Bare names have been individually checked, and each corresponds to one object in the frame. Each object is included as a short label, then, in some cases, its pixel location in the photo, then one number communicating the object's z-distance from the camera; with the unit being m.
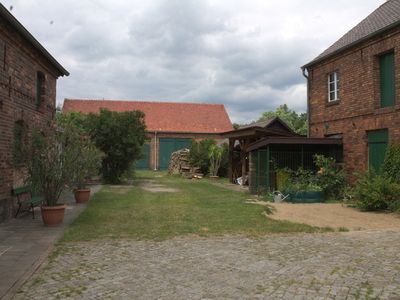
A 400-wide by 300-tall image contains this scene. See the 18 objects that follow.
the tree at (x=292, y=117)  53.45
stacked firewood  30.80
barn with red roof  43.66
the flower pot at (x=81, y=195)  14.76
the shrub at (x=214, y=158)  29.63
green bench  11.26
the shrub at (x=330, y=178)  16.06
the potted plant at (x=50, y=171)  10.09
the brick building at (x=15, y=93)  10.57
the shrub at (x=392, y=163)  13.35
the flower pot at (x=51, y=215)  9.99
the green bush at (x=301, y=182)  15.54
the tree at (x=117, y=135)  22.41
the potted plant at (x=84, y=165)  11.01
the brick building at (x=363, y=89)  14.21
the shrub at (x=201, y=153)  30.70
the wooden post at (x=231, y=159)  25.02
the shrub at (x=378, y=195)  12.48
